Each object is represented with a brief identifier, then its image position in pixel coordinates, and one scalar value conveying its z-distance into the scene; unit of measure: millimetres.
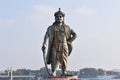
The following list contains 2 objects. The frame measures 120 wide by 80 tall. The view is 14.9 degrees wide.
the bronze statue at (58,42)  11492
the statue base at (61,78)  10859
